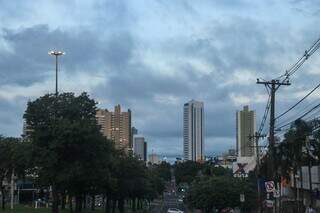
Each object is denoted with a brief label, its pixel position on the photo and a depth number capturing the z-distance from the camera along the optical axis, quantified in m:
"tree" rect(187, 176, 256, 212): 78.44
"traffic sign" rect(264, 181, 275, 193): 43.31
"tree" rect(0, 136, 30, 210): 72.46
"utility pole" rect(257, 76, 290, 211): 49.03
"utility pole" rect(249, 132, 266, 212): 74.69
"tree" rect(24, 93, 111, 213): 45.06
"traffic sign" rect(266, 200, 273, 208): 51.47
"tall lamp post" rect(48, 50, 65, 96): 57.35
